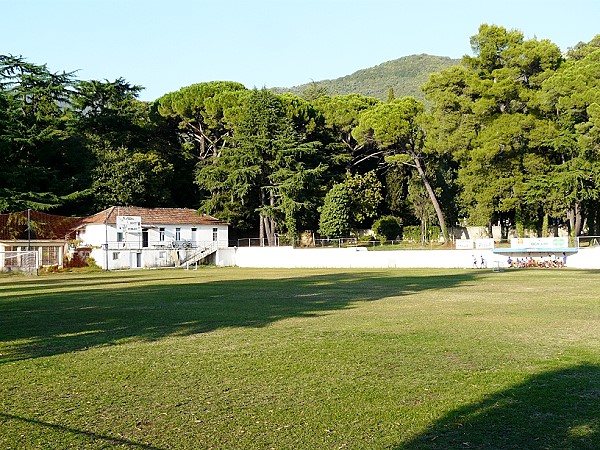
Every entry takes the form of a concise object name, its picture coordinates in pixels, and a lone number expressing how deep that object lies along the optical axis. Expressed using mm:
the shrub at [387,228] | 69062
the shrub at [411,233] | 68688
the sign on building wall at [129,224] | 58594
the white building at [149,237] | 60062
